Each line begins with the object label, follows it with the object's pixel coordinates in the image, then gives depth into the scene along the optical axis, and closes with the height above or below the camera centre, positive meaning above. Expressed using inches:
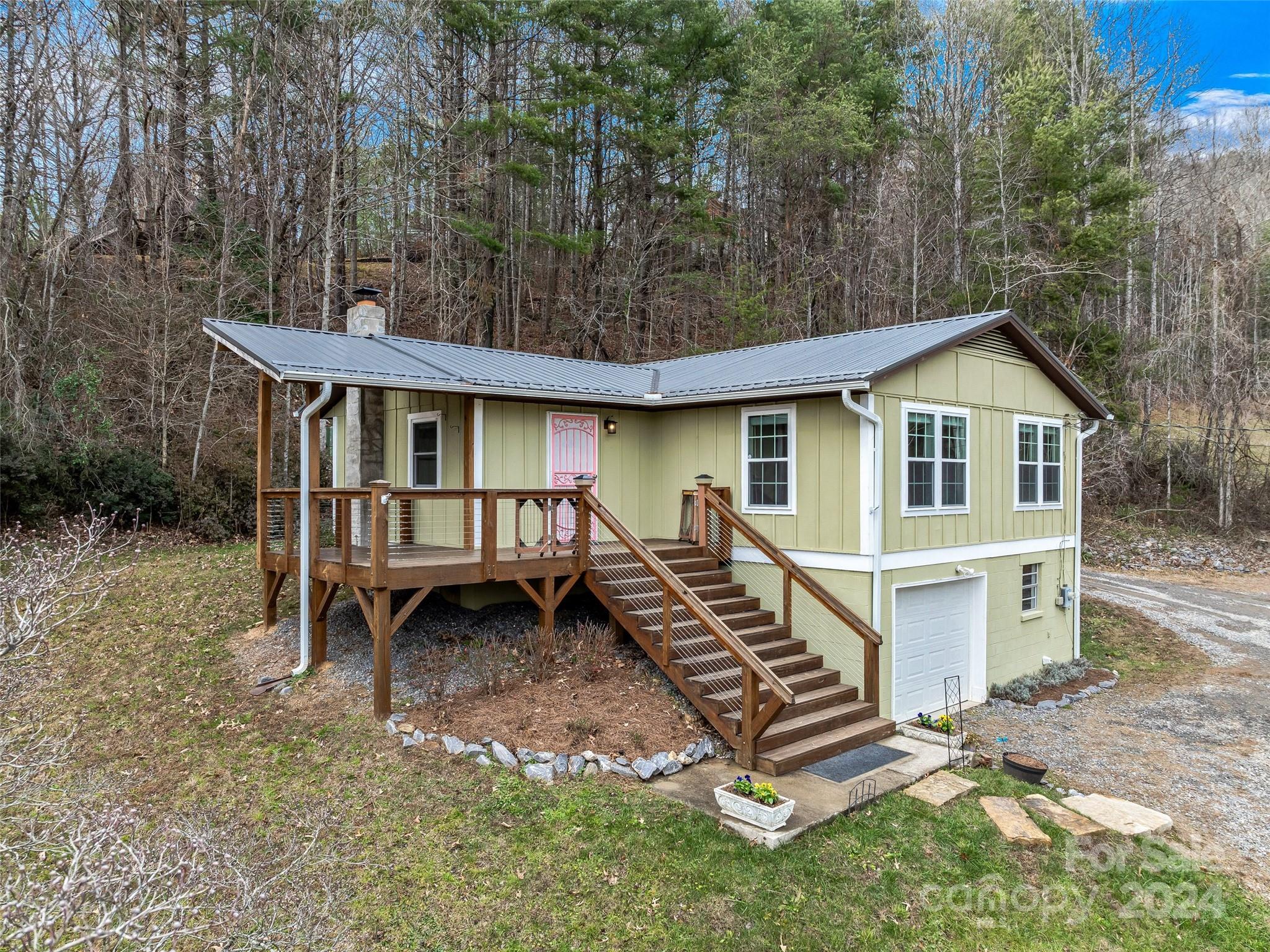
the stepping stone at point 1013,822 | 232.2 -114.5
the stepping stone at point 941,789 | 255.8 -113.1
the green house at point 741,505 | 319.3 -15.9
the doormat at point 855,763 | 276.7 -113.7
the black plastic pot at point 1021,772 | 282.4 -115.6
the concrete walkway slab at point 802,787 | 228.5 -110.5
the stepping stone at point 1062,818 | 241.3 -117.1
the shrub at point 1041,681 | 425.8 -125.9
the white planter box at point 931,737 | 313.1 -114.4
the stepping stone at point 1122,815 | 247.9 -119.5
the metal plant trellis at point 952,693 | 386.9 -118.8
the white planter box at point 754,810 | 221.0 -102.8
